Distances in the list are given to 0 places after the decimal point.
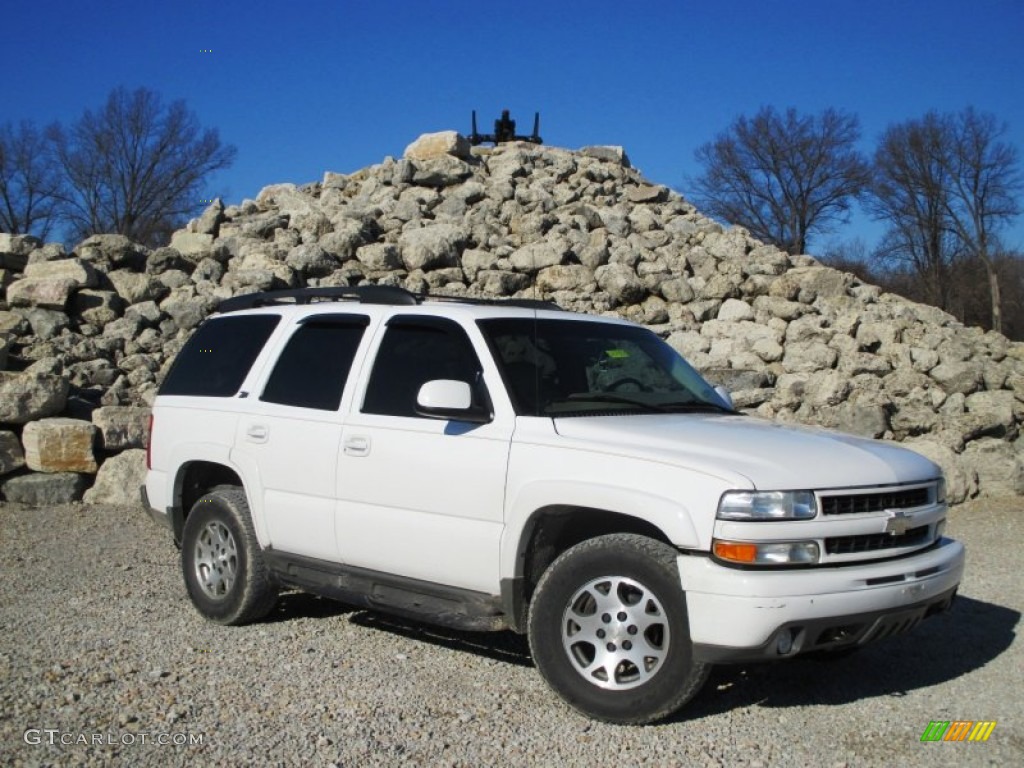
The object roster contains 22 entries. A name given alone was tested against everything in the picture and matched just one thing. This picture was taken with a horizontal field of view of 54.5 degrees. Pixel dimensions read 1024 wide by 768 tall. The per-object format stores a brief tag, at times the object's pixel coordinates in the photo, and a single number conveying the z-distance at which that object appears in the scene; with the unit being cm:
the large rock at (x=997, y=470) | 1161
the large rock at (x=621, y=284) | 1558
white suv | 428
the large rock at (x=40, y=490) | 1053
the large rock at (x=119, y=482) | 1054
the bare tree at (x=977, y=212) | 3756
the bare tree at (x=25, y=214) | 4281
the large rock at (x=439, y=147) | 2123
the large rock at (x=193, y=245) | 1734
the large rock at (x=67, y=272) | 1502
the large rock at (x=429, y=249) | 1585
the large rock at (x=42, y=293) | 1466
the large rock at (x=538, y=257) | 1628
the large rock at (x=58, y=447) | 1066
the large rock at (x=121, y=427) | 1090
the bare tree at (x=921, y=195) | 3938
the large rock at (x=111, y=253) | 1645
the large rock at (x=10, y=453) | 1054
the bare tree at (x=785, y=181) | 4134
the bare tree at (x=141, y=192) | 4322
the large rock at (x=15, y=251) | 1576
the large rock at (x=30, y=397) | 1073
